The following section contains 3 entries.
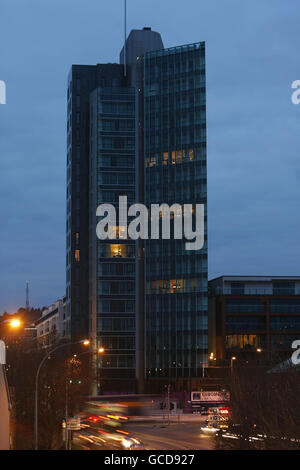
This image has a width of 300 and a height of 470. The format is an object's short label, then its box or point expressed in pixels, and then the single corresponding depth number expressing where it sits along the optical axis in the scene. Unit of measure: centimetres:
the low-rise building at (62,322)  14677
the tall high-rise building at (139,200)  14825
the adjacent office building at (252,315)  15188
